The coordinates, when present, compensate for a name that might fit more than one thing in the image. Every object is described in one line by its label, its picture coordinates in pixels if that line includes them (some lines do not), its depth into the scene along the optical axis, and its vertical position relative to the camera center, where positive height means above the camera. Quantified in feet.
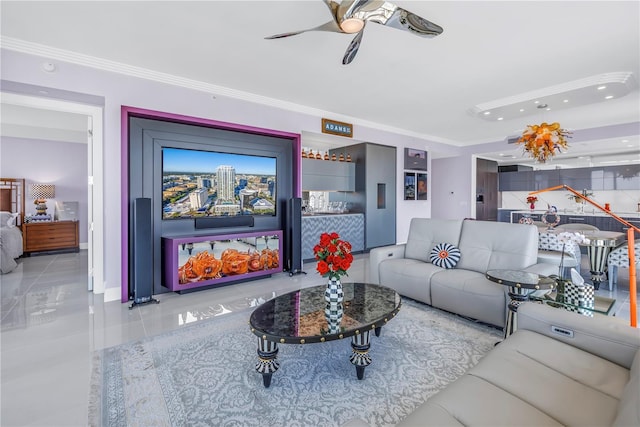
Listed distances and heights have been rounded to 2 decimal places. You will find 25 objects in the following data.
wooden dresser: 19.99 -1.72
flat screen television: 12.85 +1.31
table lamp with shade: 21.36 +1.24
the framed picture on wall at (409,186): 23.47 +2.00
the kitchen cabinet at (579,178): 23.35 +2.81
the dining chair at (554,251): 8.89 -1.49
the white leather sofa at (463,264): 8.91 -1.99
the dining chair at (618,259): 11.30 -1.98
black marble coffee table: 6.02 -2.50
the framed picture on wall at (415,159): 23.42 +4.21
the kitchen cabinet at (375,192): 21.31 +1.41
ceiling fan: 6.92 +4.82
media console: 12.25 -2.15
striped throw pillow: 10.83 -1.70
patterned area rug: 5.42 -3.72
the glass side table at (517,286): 7.23 -1.89
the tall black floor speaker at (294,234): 15.75 -1.24
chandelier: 12.96 +3.24
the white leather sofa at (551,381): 3.35 -2.36
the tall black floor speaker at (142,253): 11.10 -1.59
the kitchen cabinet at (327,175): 19.77 +2.51
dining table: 12.40 -1.92
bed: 15.42 -0.57
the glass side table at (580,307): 5.91 -2.05
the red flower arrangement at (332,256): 6.89 -1.08
